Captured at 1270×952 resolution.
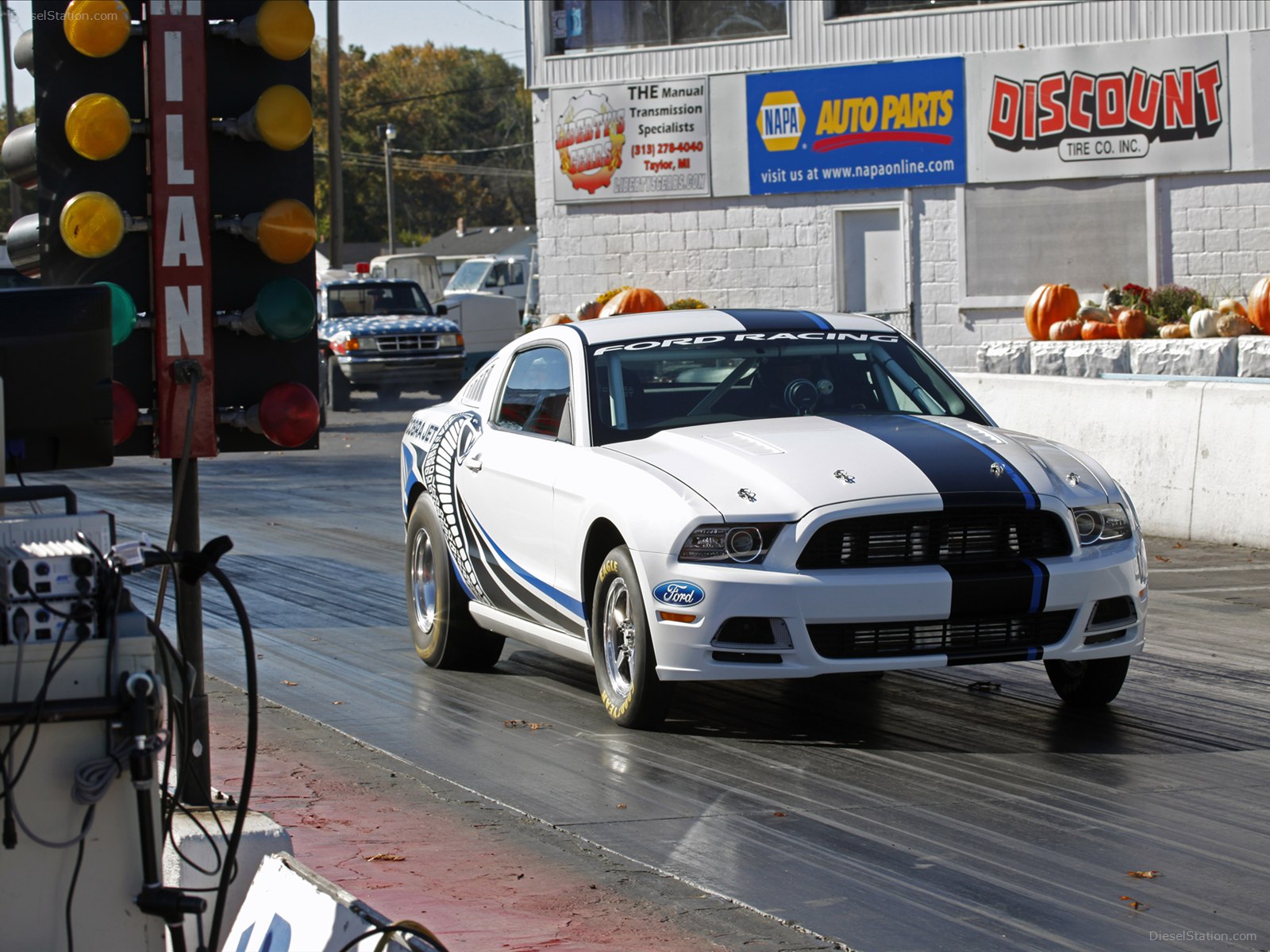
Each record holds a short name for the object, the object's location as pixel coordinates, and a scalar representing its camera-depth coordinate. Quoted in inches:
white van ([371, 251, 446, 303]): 2187.5
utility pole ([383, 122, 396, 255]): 3073.8
